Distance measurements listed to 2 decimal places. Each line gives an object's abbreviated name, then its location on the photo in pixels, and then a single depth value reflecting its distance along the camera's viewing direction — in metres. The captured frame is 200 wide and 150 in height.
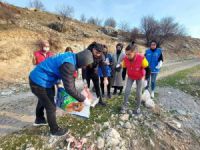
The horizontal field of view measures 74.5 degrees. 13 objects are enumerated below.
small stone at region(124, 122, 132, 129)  2.98
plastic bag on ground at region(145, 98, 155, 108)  3.63
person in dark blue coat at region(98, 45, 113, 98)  3.91
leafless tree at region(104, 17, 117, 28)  28.76
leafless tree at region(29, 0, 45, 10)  23.60
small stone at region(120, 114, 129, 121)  3.15
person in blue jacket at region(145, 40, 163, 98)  4.04
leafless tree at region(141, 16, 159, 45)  21.26
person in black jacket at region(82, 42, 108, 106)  3.35
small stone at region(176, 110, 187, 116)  3.83
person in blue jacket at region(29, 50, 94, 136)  2.08
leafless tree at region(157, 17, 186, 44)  22.67
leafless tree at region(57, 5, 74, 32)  15.03
